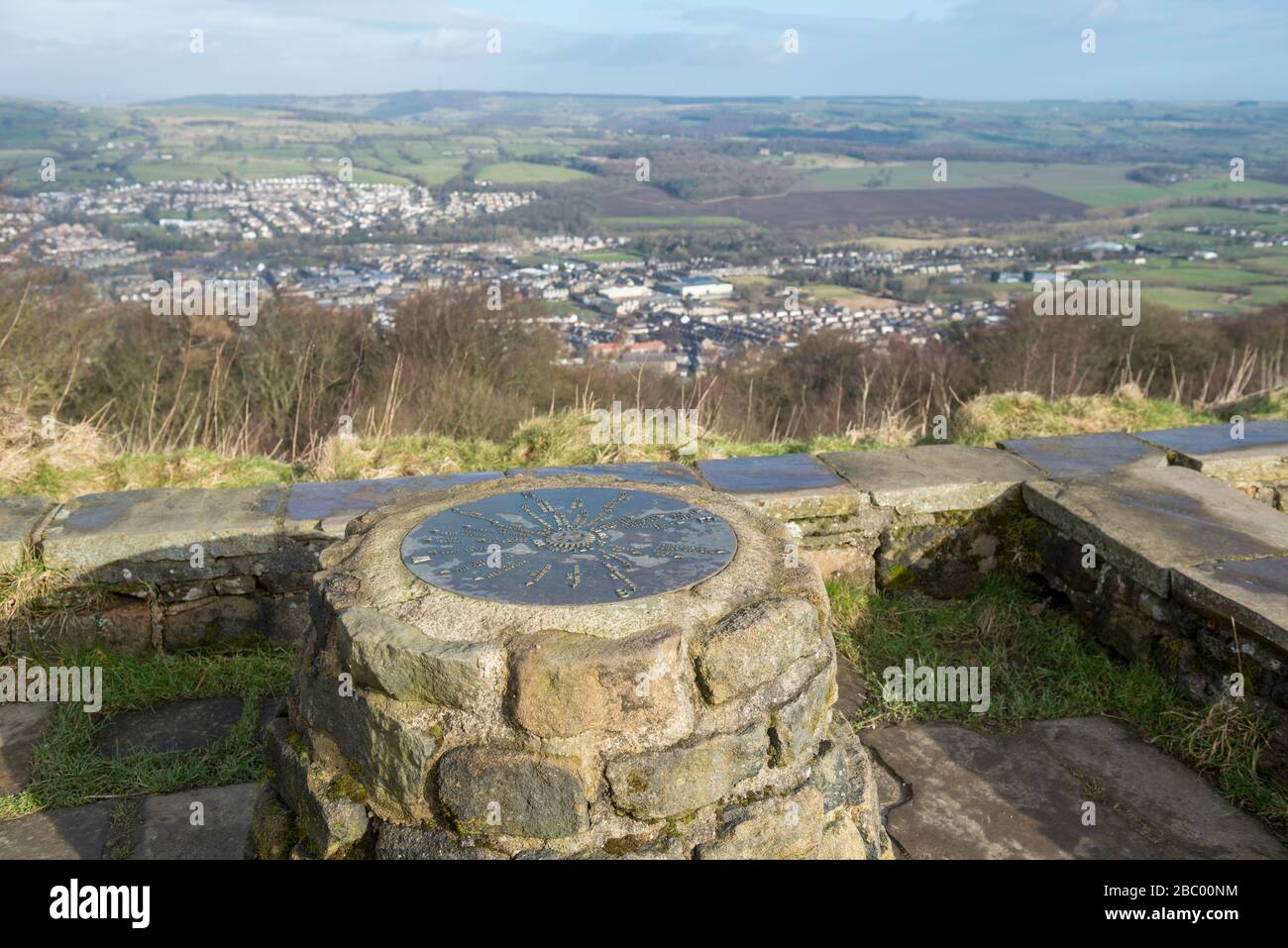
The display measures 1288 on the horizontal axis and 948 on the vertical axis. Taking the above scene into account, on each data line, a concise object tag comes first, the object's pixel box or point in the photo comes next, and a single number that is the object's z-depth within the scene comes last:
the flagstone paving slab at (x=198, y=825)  2.93
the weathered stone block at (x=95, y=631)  3.94
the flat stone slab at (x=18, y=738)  3.28
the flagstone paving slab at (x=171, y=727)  3.53
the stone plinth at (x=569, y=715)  2.29
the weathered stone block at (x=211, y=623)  4.12
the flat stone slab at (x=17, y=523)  3.97
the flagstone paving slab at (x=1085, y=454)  4.88
